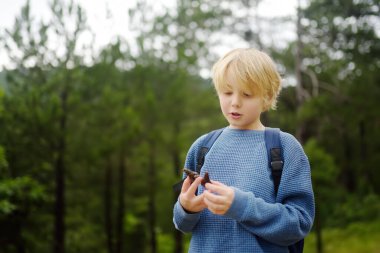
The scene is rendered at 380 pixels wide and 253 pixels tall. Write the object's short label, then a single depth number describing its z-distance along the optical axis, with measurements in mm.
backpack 1474
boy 1409
